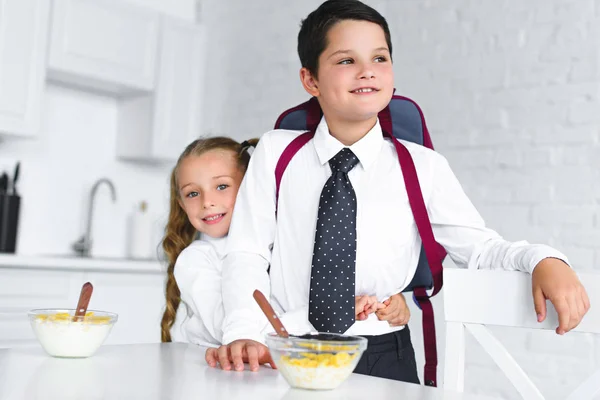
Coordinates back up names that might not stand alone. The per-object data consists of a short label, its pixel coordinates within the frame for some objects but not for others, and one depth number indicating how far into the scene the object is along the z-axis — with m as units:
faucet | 3.49
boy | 1.30
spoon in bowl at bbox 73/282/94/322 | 1.00
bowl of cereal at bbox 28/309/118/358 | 0.98
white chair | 1.09
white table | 0.78
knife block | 3.10
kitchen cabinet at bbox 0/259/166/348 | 2.75
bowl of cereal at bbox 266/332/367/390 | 0.81
